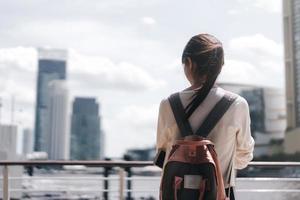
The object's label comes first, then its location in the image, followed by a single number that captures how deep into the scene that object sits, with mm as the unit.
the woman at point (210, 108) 1722
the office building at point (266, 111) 72250
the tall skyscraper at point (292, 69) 62312
